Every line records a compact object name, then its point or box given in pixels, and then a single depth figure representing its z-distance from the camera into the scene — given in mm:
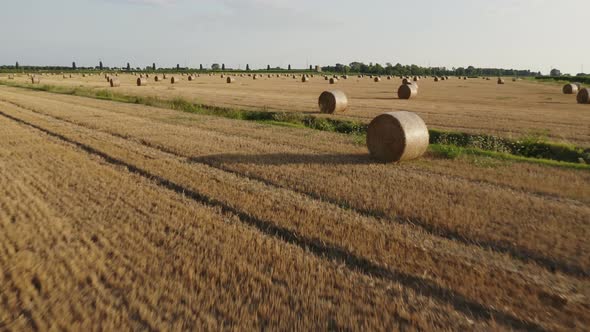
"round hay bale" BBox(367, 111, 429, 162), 11258
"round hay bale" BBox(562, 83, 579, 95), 40000
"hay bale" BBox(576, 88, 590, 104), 29098
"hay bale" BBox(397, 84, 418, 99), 32500
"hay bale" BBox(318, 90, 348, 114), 21281
